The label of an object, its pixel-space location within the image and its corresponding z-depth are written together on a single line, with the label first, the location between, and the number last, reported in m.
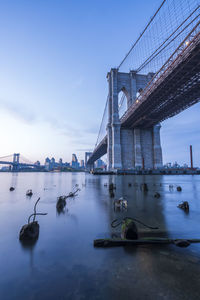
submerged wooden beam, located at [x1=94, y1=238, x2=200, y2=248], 3.22
